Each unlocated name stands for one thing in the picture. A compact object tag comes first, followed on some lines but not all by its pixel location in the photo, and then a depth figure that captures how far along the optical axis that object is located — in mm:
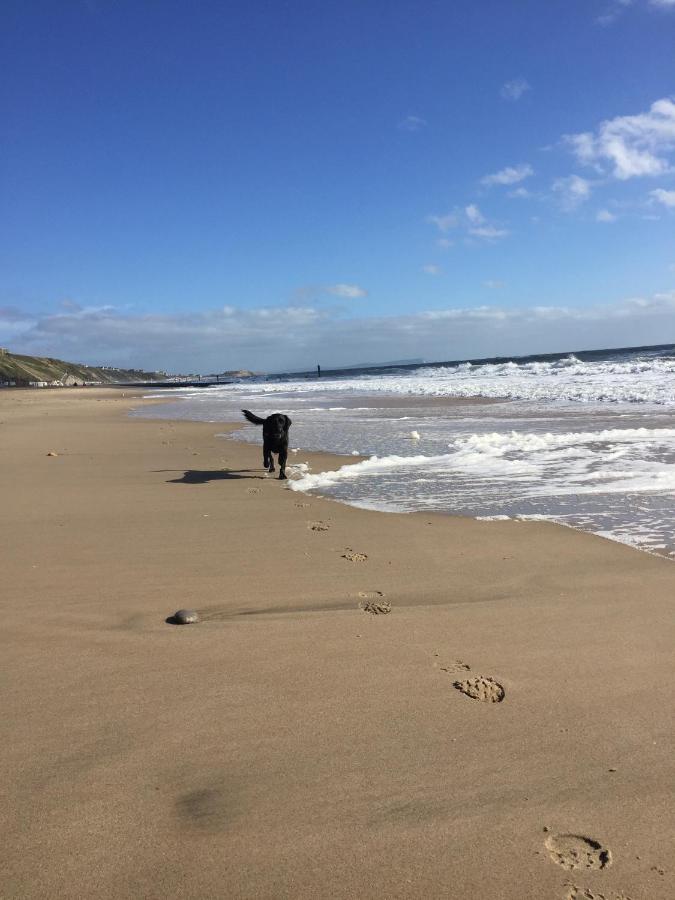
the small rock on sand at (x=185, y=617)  3078
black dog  7765
